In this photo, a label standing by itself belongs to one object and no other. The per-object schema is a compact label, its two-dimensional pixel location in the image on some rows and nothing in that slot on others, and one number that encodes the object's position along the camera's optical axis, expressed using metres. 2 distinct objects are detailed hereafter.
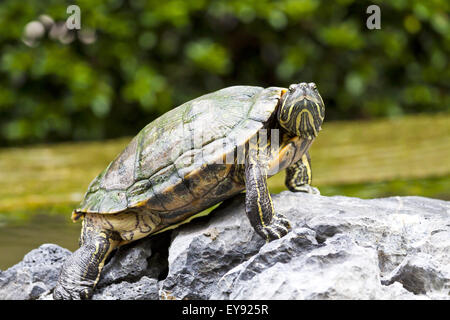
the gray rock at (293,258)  1.20
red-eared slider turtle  1.28
